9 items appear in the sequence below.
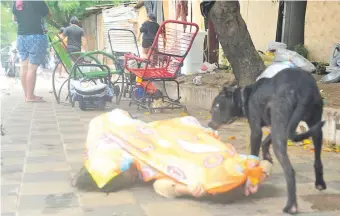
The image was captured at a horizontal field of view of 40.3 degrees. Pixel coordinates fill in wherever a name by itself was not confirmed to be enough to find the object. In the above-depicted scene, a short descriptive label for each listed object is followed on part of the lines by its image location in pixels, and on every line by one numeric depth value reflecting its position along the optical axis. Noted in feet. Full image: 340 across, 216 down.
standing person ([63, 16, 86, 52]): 37.24
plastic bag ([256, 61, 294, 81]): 11.32
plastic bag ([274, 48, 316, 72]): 24.69
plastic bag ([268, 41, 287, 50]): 27.25
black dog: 9.57
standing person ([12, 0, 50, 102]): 25.91
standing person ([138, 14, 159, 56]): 33.96
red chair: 22.40
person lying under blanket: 9.91
